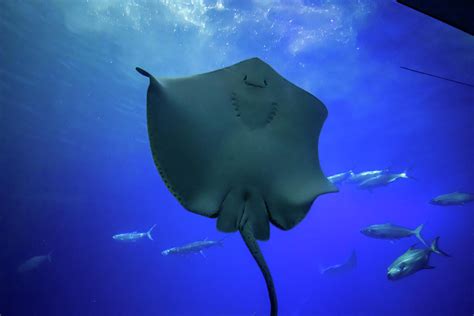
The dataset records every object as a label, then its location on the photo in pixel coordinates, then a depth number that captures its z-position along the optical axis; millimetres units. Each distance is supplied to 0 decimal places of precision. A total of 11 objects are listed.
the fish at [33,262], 9711
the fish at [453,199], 7877
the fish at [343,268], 12852
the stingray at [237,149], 1779
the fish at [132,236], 11188
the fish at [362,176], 9852
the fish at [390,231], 7366
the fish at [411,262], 5586
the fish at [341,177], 10570
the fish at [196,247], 10086
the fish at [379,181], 9384
